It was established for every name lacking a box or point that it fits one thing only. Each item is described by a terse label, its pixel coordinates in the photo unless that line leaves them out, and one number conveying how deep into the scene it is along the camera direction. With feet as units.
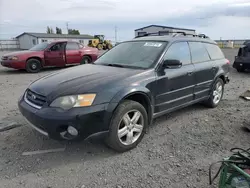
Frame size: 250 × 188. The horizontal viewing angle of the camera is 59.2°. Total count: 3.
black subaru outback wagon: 8.79
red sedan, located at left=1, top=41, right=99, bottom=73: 31.22
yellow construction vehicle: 95.81
